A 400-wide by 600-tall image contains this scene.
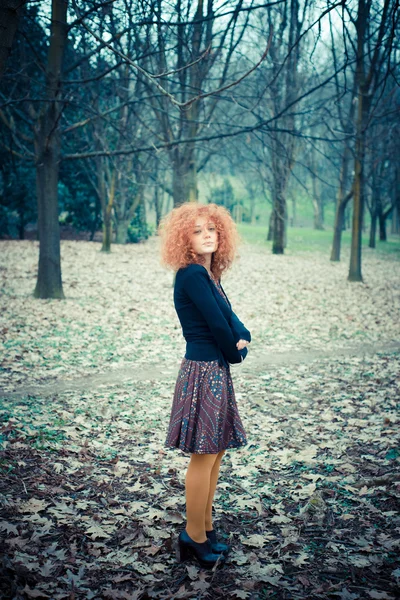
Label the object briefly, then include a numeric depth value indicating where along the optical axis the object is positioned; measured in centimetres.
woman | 280
